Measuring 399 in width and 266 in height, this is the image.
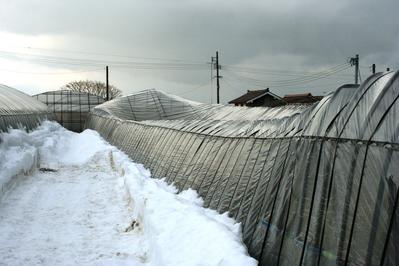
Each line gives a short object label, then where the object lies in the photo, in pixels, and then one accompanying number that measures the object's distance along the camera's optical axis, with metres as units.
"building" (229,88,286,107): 46.53
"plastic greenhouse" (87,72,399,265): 4.39
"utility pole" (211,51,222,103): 50.03
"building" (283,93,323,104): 45.37
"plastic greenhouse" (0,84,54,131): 19.92
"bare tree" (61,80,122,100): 81.38
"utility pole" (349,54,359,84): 40.93
